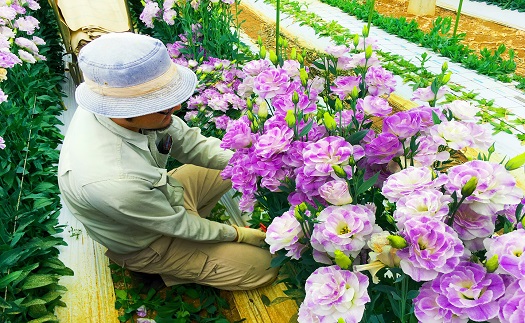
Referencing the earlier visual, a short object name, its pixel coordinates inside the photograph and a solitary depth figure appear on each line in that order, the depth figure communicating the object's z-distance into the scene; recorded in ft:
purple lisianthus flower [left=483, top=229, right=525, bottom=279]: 2.19
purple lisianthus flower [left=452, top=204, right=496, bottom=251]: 2.62
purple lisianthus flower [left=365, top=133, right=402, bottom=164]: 3.28
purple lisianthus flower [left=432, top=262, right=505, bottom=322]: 2.28
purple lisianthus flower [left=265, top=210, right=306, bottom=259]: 2.98
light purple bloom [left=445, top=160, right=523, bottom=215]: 2.51
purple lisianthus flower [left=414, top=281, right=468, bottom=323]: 2.42
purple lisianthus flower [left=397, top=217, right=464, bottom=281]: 2.35
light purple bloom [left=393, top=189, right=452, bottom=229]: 2.48
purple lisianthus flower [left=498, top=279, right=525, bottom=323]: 2.13
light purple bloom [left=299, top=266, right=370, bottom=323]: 2.50
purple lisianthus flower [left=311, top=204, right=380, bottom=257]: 2.65
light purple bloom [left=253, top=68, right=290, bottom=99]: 3.93
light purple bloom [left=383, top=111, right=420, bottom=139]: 3.19
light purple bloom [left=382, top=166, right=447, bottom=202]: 2.64
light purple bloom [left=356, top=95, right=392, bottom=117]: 3.49
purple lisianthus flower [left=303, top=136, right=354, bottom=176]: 2.97
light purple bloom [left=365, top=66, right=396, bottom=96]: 3.91
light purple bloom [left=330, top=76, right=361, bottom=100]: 3.93
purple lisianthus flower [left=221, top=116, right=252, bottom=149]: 3.71
